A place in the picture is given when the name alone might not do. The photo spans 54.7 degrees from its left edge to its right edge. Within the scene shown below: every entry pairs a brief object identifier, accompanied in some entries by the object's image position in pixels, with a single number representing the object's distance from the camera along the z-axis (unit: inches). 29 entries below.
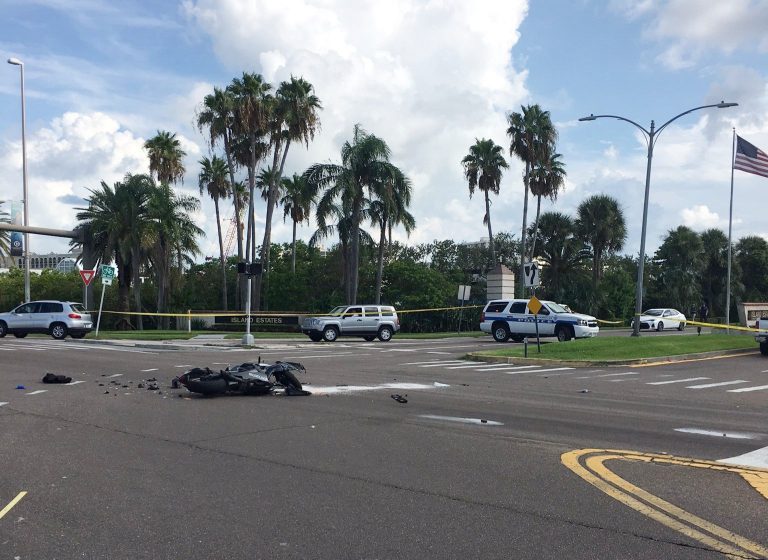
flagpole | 1751.7
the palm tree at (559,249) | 2078.0
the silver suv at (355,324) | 1272.1
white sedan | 1844.2
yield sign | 1280.4
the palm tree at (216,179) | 2149.4
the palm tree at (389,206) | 1670.8
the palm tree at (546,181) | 2027.6
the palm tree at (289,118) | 1788.9
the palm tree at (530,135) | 1947.6
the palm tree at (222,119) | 1796.3
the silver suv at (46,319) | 1231.5
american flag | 1261.1
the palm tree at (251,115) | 1766.7
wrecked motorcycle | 484.1
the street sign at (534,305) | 884.0
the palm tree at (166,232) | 1772.9
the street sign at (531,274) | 957.8
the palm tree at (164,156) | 2048.5
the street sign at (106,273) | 1243.5
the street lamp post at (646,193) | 1082.1
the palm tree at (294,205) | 2219.5
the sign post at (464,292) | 1515.7
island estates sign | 1690.5
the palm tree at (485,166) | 1993.1
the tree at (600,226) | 2049.7
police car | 1222.3
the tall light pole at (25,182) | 1523.1
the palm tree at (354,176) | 1649.9
